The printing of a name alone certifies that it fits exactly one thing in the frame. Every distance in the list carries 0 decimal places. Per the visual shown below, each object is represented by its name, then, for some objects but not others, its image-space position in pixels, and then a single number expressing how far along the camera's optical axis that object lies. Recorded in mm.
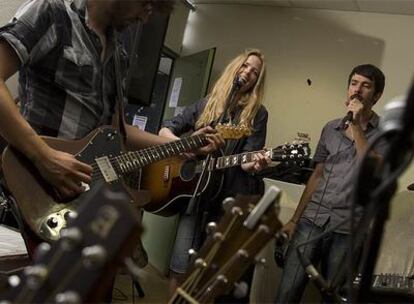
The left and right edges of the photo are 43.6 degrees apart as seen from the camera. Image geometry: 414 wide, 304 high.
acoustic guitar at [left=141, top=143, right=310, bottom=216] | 2277
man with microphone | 2166
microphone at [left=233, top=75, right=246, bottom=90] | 2188
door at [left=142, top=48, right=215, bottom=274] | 3624
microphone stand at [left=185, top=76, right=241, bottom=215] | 2163
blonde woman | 2219
